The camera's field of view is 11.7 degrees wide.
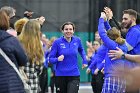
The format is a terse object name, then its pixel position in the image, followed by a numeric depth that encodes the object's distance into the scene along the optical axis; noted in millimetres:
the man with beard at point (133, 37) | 10284
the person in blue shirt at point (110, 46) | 10030
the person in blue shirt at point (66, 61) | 13058
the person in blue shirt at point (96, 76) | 15223
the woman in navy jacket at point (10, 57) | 7103
